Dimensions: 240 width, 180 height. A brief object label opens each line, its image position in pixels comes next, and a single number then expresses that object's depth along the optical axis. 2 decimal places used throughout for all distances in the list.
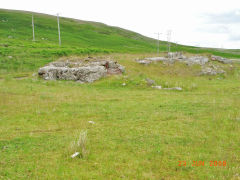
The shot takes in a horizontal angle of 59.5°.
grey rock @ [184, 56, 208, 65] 45.47
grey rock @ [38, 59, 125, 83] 30.15
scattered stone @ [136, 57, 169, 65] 41.41
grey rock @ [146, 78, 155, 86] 27.11
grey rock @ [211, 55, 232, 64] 50.95
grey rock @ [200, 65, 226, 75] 40.91
